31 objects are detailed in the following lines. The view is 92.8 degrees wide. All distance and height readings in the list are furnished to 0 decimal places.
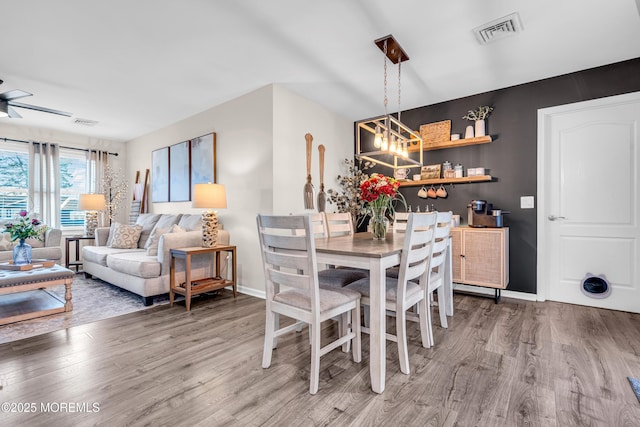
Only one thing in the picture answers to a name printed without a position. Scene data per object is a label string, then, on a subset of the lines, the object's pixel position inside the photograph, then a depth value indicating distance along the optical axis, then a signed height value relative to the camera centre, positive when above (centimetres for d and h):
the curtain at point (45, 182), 509 +54
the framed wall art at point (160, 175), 511 +64
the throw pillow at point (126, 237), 443 -36
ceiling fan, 325 +124
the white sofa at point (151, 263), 323 -59
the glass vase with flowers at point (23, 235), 309 -22
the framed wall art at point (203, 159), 424 +76
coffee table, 275 -71
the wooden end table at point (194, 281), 313 -80
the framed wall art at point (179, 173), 468 +62
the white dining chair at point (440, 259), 227 -38
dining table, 169 -33
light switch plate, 347 +8
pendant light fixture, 255 +76
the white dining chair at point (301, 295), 168 -52
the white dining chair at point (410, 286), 183 -52
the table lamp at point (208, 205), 352 +8
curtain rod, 488 +119
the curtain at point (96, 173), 573 +75
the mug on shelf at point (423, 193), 419 +24
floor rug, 257 -98
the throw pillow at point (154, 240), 359 -35
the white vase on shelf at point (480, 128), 370 +99
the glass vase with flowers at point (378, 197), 240 +11
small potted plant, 370 +117
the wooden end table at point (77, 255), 467 -68
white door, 305 +10
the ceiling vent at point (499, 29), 232 +145
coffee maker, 340 -6
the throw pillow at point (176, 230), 359 -21
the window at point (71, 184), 553 +53
